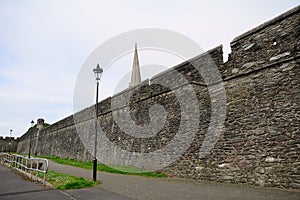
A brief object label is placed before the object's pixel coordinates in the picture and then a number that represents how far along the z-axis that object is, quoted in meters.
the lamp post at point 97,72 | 10.34
